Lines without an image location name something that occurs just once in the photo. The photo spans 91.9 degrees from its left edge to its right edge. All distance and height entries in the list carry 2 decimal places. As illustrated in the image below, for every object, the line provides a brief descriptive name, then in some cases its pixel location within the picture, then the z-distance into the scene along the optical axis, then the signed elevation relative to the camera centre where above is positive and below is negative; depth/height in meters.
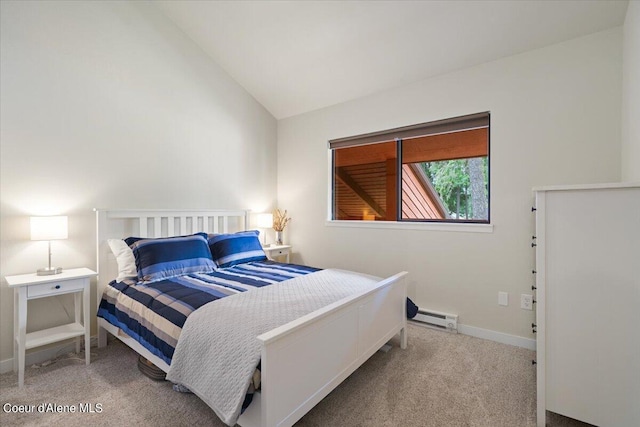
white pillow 2.51 -0.39
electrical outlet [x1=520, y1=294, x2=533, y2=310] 2.54 -0.74
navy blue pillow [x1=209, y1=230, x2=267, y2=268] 2.99 -0.37
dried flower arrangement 4.16 -0.11
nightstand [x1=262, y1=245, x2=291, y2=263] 3.79 -0.49
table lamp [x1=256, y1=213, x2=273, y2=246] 3.99 -0.11
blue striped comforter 1.80 -0.57
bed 1.34 -0.71
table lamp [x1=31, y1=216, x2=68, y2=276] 2.20 -0.12
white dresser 1.45 -0.45
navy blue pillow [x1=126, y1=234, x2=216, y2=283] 2.45 -0.38
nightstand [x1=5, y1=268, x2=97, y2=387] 2.06 -0.65
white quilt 1.35 -0.61
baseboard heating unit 2.89 -1.04
